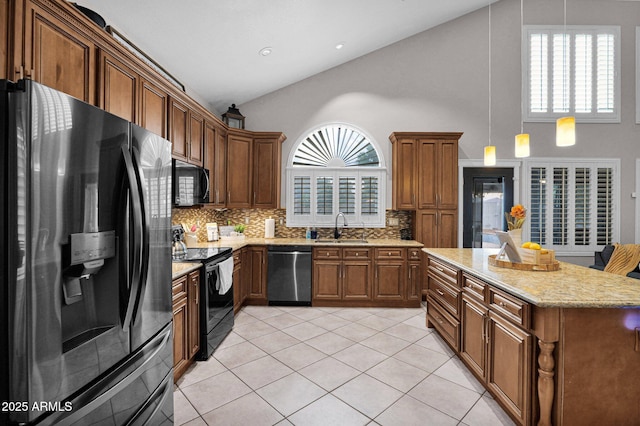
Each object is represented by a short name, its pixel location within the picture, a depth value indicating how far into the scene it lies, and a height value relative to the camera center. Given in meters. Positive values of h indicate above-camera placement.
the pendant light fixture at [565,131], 2.44 +0.69
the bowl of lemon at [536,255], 2.46 -0.34
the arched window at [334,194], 4.96 +0.32
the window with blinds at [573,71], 5.06 +2.44
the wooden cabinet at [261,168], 4.64 +0.70
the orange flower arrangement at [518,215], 2.67 +0.00
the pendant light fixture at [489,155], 3.37 +0.67
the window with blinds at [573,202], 5.03 +0.21
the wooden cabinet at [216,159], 3.88 +0.72
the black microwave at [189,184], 2.99 +0.30
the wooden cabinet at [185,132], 3.03 +0.88
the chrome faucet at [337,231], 4.88 -0.28
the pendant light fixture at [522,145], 2.90 +0.68
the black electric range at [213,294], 2.83 -0.84
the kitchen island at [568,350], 1.69 -0.80
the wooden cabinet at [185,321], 2.37 -0.93
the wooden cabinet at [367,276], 4.38 -0.91
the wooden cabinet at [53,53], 1.42 +0.85
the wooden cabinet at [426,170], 4.62 +0.68
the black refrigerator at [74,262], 0.92 -0.19
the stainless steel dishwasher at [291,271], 4.37 -0.86
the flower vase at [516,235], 2.65 -0.18
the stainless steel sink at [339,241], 4.57 -0.44
